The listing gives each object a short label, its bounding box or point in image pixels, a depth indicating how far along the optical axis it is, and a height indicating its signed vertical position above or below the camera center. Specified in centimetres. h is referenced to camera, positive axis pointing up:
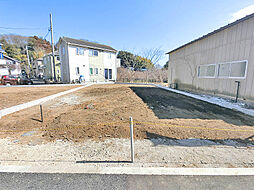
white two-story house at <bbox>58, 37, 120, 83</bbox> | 1850 +301
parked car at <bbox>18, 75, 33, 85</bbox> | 1594 -34
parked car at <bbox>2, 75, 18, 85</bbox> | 1480 -22
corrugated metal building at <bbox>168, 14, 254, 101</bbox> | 586 +129
